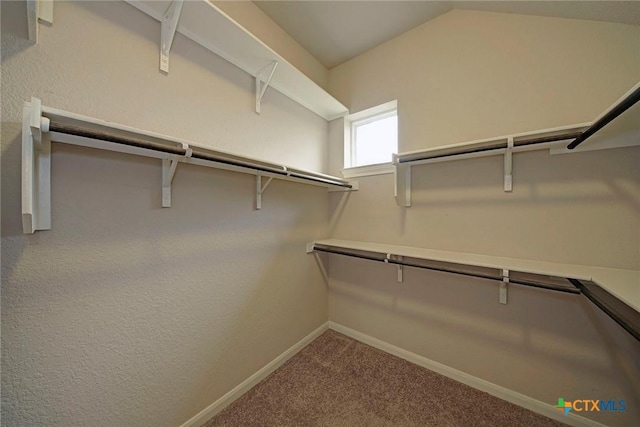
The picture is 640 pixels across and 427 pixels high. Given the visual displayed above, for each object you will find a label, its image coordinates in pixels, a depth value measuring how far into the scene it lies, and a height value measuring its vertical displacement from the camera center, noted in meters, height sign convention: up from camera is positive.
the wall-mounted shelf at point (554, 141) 0.79 +0.37
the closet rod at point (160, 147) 0.66 +0.25
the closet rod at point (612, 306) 0.64 -0.34
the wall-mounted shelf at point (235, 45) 1.02 +0.98
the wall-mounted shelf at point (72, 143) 0.64 +0.25
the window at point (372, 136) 1.94 +0.74
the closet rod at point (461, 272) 1.01 -0.35
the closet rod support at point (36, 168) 0.63 +0.14
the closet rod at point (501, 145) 1.04 +0.37
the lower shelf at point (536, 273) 0.75 -0.30
